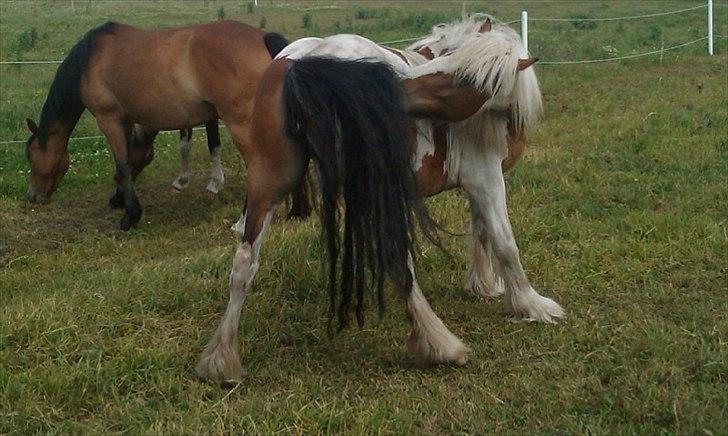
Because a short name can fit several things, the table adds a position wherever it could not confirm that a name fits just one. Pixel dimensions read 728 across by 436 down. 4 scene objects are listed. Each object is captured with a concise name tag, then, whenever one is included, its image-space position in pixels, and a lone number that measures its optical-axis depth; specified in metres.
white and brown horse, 3.75
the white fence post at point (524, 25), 12.14
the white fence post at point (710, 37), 15.45
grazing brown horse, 7.12
